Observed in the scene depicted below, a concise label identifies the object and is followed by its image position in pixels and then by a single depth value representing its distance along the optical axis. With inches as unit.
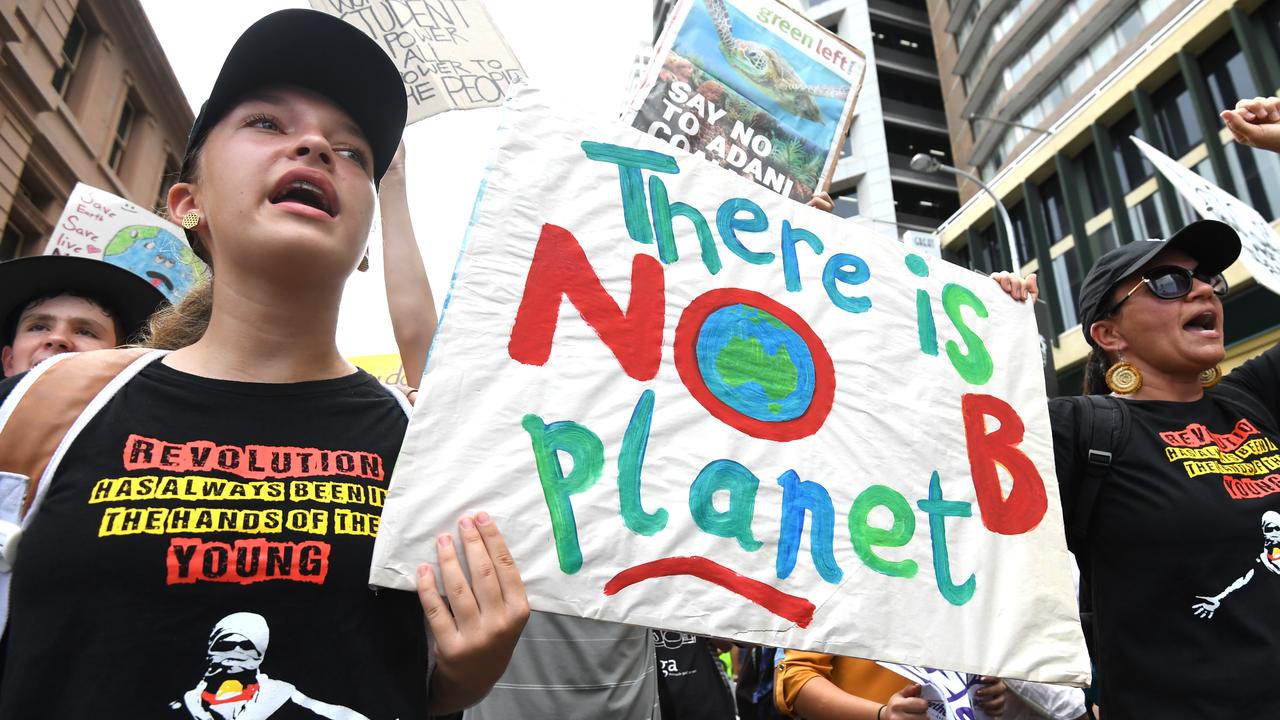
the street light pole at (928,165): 503.8
